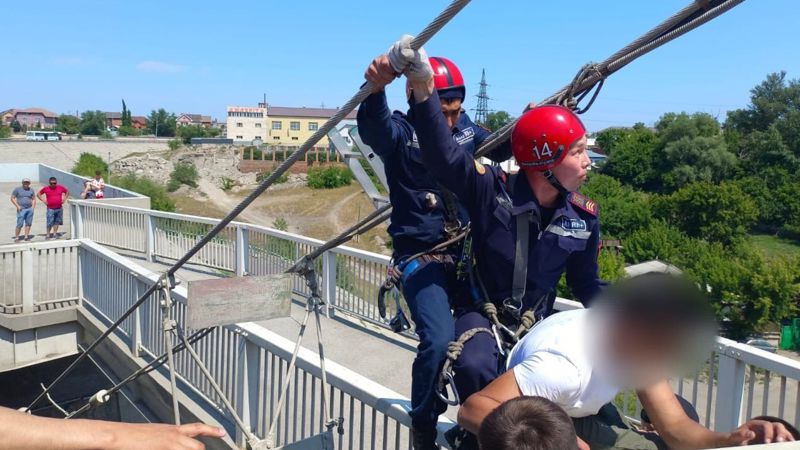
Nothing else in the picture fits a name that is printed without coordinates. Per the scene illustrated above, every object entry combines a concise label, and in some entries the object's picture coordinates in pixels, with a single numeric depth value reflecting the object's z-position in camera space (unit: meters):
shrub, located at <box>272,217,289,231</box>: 59.47
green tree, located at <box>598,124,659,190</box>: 84.81
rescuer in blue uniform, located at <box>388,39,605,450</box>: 3.04
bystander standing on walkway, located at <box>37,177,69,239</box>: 17.90
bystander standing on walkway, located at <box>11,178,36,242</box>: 17.97
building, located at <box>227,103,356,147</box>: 146.00
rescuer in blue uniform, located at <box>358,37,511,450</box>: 3.33
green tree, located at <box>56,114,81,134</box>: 147.75
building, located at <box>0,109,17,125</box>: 182.62
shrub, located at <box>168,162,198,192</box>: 83.62
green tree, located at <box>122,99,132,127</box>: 157.60
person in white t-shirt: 2.61
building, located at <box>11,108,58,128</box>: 182.62
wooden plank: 4.34
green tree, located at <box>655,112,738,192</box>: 78.88
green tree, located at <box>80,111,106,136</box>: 148.75
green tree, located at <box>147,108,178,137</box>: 155.55
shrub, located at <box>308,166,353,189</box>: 86.38
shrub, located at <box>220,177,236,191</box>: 91.19
